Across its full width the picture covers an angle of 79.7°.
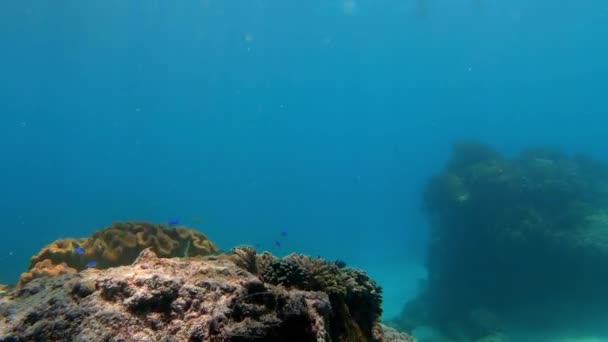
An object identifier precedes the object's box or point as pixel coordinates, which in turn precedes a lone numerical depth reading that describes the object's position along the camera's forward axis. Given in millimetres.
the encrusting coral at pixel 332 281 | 3567
